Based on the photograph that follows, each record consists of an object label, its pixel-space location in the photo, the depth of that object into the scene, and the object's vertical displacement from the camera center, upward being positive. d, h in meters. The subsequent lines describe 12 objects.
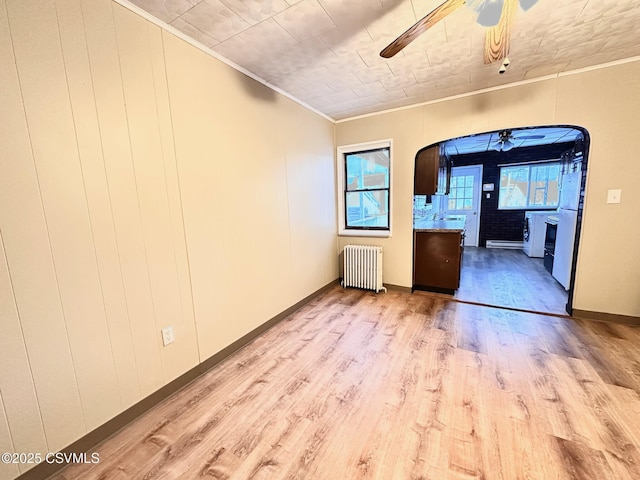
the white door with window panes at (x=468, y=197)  6.89 +0.07
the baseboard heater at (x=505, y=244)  6.56 -1.20
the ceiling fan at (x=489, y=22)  1.25 +0.91
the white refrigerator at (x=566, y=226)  3.03 -0.39
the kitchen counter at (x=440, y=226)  3.46 -0.37
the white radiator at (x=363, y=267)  3.70 -0.94
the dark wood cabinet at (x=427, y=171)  3.45 +0.41
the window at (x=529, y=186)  6.12 +0.27
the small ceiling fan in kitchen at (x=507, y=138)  4.08 +0.99
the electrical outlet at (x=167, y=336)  1.80 -0.89
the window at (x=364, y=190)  3.78 +0.21
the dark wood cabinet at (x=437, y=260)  3.46 -0.83
